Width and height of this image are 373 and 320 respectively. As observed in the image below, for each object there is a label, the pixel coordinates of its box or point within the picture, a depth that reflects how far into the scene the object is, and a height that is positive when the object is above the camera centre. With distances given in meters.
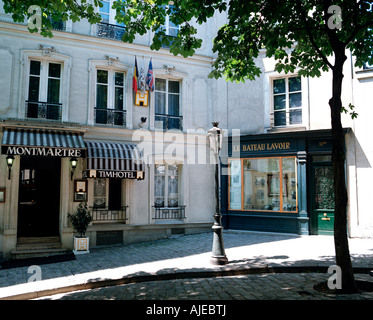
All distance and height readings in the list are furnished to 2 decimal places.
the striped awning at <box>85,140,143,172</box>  10.36 +1.06
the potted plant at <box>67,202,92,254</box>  10.13 -1.24
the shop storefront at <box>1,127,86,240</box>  9.53 +0.43
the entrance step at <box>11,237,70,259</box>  9.82 -1.86
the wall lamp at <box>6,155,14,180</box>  9.48 +0.83
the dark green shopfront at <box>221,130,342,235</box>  11.25 +0.22
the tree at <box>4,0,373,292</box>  5.54 +3.41
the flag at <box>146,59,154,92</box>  11.86 +4.10
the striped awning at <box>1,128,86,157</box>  9.16 +1.36
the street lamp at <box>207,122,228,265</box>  7.59 -0.95
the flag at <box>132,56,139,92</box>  11.64 +3.98
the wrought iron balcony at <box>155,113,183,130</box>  12.35 +2.61
